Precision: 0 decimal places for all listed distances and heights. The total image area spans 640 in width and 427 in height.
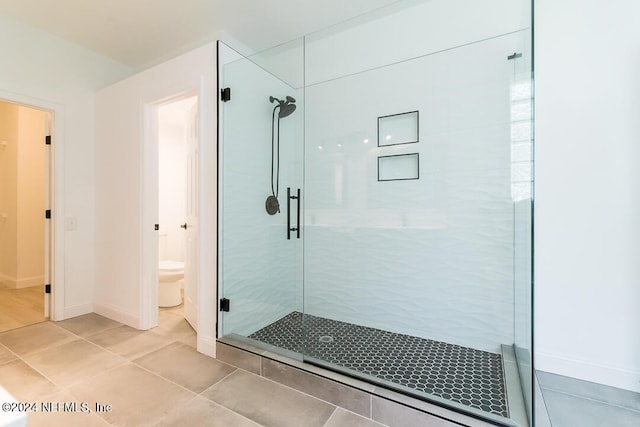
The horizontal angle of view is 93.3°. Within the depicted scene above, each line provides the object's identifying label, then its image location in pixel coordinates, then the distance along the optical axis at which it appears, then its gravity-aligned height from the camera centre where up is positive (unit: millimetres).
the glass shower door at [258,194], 2316 +157
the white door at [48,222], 2914 -92
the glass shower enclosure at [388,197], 2039 +118
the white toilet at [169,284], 3199 -791
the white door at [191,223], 2680 -105
